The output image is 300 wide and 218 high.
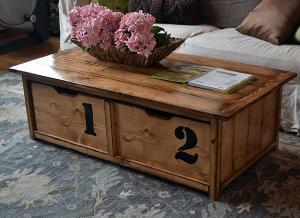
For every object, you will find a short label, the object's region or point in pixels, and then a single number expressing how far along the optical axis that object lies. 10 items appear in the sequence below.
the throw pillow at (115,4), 3.15
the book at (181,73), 1.99
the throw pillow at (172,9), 3.02
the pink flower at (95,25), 2.12
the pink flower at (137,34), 2.01
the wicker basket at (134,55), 2.11
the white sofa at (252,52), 2.33
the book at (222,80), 1.88
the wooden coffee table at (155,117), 1.79
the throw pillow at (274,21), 2.53
